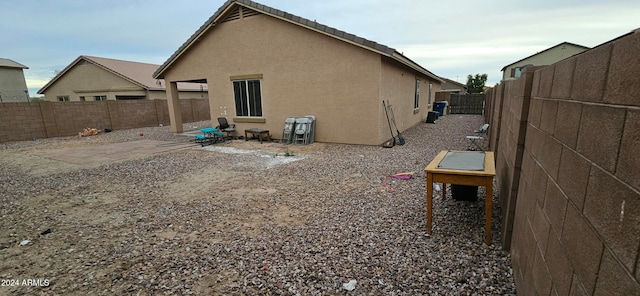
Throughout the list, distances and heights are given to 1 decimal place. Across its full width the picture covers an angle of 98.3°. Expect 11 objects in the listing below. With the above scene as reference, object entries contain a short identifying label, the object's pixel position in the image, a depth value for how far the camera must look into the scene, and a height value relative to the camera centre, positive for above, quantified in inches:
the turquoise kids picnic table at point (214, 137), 402.0 -53.9
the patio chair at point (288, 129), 382.0 -40.8
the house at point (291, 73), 333.7 +36.5
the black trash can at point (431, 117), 617.6 -47.8
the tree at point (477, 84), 1541.6 +56.1
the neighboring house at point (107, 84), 770.2 +60.7
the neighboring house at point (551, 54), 1186.0 +164.4
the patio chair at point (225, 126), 436.4 -40.3
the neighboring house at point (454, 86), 1524.4 +49.1
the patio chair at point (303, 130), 368.2 -41.0
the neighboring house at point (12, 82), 981.2 +90.4
